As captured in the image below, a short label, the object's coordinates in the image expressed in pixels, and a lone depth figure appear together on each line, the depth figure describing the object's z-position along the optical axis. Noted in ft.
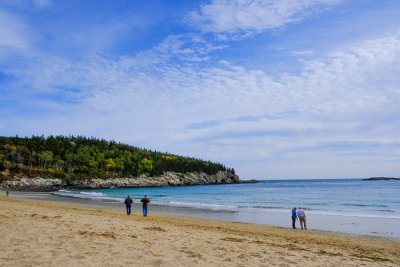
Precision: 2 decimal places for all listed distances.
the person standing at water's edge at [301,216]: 70.16
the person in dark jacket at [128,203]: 88.33
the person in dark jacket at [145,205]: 84.94
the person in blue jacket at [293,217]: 70.38
